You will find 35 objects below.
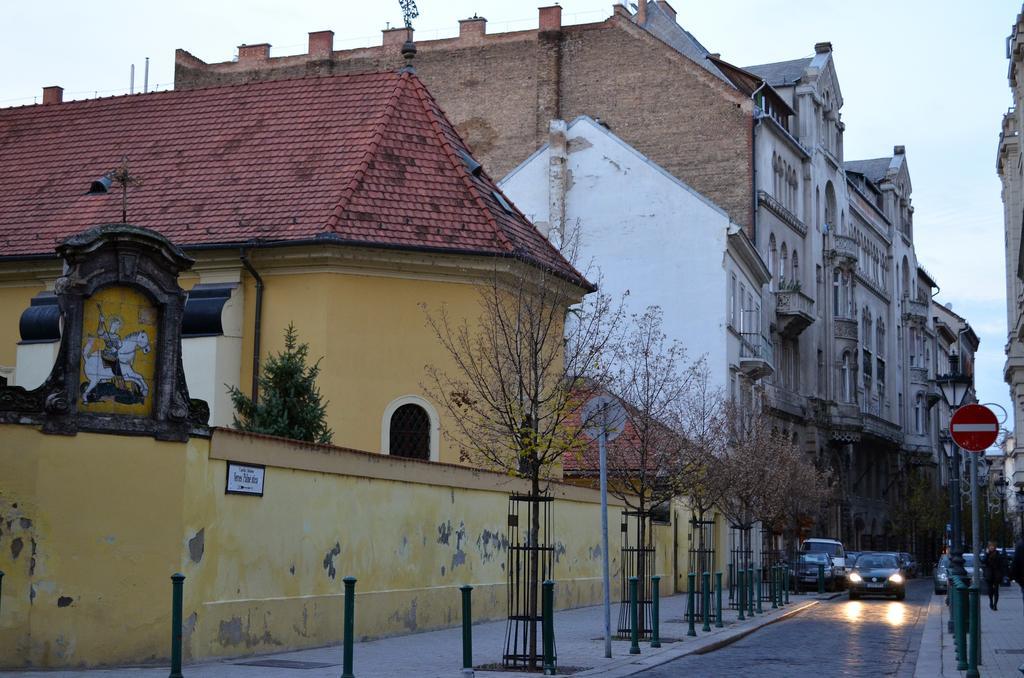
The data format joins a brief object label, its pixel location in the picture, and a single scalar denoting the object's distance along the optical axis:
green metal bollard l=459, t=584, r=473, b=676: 13.83
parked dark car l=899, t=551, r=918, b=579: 62.16
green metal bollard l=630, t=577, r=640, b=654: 18.19
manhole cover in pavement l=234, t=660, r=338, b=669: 15.40
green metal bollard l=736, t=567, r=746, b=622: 26.89
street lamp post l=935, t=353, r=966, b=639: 25.48
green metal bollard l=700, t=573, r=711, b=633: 23.19
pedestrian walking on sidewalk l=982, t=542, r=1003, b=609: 32.22
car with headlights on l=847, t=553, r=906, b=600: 40.06
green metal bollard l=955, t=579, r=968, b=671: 15.24
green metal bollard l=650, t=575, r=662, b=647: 19.45
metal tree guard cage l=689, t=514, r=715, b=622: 25.56
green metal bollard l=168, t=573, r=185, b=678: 12.77
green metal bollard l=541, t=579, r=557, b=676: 15.27
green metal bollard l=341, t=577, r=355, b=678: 12.95
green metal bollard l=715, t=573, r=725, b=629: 24.73
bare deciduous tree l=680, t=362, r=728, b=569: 27.08
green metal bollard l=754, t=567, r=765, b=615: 29.82
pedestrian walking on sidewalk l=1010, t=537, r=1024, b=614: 17.66
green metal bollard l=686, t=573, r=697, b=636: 21.84
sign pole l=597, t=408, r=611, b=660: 16.77
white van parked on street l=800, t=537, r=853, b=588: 47.78
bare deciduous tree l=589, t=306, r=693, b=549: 24.58
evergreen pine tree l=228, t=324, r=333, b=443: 21.19
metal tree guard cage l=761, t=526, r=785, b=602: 35.84
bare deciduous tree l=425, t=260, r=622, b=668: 17.05
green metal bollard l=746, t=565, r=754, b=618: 28.08
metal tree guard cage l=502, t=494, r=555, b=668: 15.81
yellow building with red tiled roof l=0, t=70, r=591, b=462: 25.83
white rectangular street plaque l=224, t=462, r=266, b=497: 16.45
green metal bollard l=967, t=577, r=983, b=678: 14.59
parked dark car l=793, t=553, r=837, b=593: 46.19
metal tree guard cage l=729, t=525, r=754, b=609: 30.56
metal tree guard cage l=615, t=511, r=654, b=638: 20.55
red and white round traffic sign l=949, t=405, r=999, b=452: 16.91
